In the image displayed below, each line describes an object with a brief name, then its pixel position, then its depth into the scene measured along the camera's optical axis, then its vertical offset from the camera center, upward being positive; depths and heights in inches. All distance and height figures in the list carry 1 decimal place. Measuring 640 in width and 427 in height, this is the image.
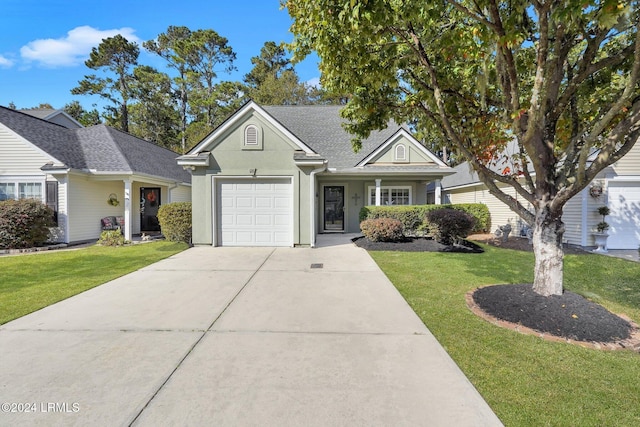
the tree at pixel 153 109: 1151.6 +416.4
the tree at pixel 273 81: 1131.3 +527.4
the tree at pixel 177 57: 1160.2 +613.7
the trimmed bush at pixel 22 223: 401.9 -19.6
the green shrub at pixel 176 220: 441.4 -17.4
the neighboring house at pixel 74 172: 453.4 +61.2
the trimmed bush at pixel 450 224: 391.2 -20.3
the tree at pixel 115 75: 1111.6 +541.7
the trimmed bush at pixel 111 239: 448.1 -46.8
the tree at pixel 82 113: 1256.9 +430.2
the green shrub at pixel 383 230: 418.3 -30.4
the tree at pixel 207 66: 1144.9 +599.2
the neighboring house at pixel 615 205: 402.9 +5.9
